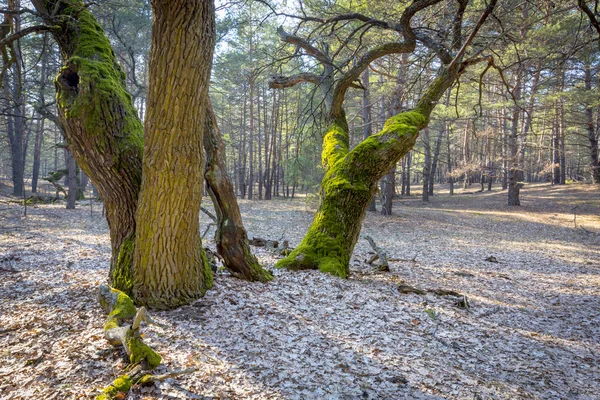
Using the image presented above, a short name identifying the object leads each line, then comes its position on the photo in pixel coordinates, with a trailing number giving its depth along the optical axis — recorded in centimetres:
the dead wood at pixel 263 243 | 822
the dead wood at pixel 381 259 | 655
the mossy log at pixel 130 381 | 214
